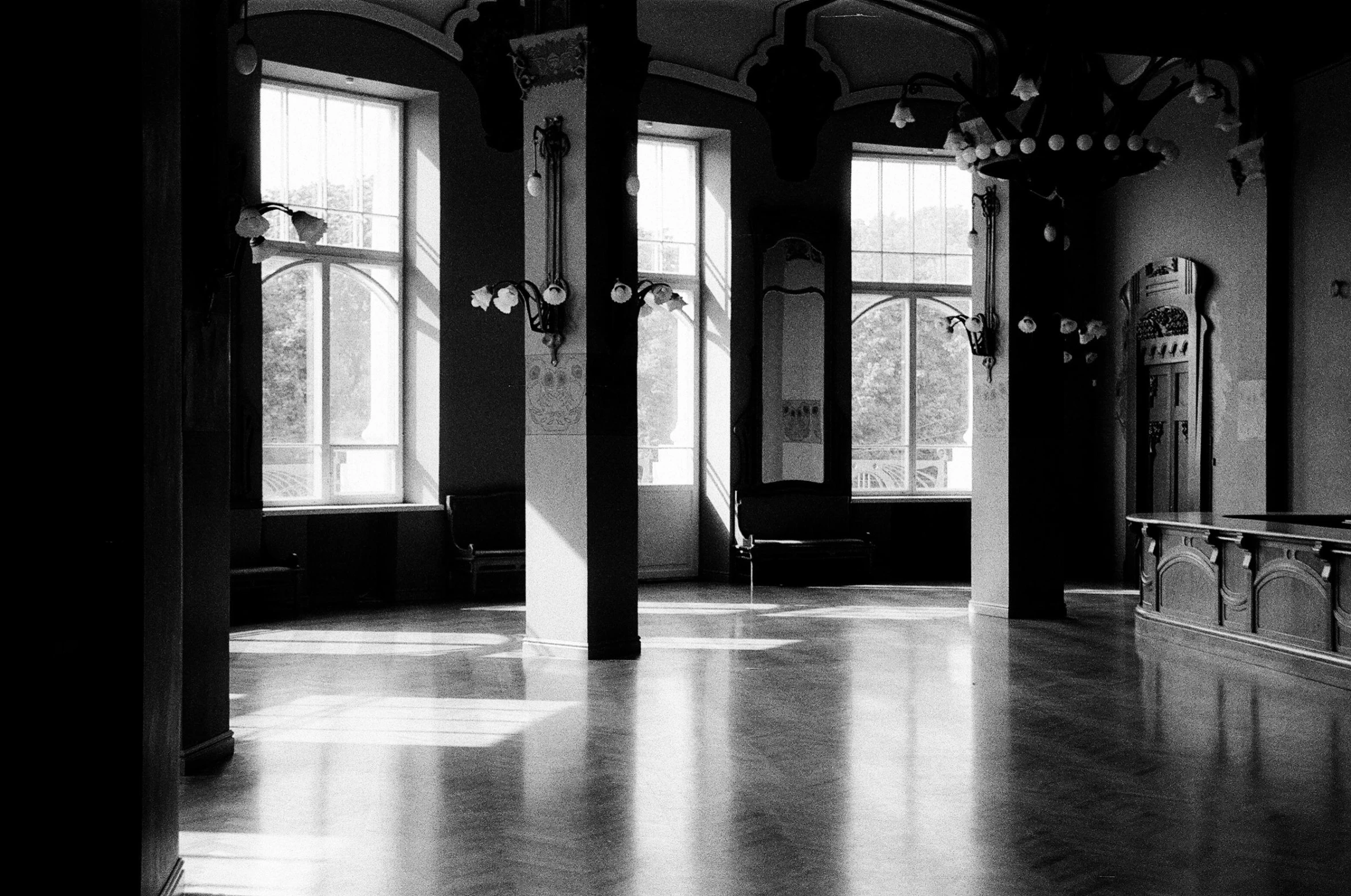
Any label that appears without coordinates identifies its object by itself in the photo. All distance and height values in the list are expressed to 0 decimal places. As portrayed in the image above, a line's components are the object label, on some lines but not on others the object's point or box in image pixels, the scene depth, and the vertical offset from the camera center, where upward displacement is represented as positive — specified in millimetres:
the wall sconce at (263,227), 5586 +1024
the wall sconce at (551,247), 8648 +1405
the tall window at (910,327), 13945 +1400
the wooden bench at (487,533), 11578 -658
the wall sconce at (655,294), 8555 +1080
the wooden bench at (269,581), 10250 -956
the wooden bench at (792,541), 12672 -798
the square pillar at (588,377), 8633 +541
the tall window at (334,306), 11398 +1365
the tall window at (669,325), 13352 +1367
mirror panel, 13258 +960
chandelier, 7168 +1812
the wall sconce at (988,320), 10633 +1109
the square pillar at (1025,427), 10578 +256
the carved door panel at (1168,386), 12367 +692
